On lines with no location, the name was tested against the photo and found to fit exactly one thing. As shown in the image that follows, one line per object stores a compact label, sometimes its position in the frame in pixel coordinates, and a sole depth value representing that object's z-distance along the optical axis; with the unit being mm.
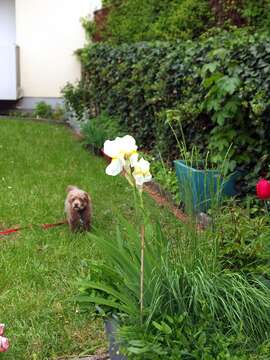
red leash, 5021
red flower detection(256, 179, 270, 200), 3035
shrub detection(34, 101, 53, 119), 13336
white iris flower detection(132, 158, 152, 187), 2402
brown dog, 4895
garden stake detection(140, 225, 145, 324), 2566
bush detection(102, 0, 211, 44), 10227
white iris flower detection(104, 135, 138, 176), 2383
